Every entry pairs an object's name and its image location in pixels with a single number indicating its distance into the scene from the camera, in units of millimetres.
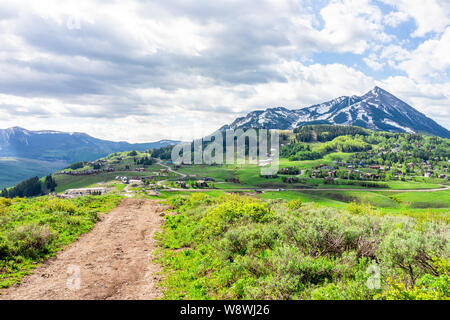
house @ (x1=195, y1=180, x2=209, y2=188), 149375
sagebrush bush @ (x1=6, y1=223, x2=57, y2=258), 15053
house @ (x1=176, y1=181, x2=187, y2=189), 141012
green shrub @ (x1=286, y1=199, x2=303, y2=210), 35491
